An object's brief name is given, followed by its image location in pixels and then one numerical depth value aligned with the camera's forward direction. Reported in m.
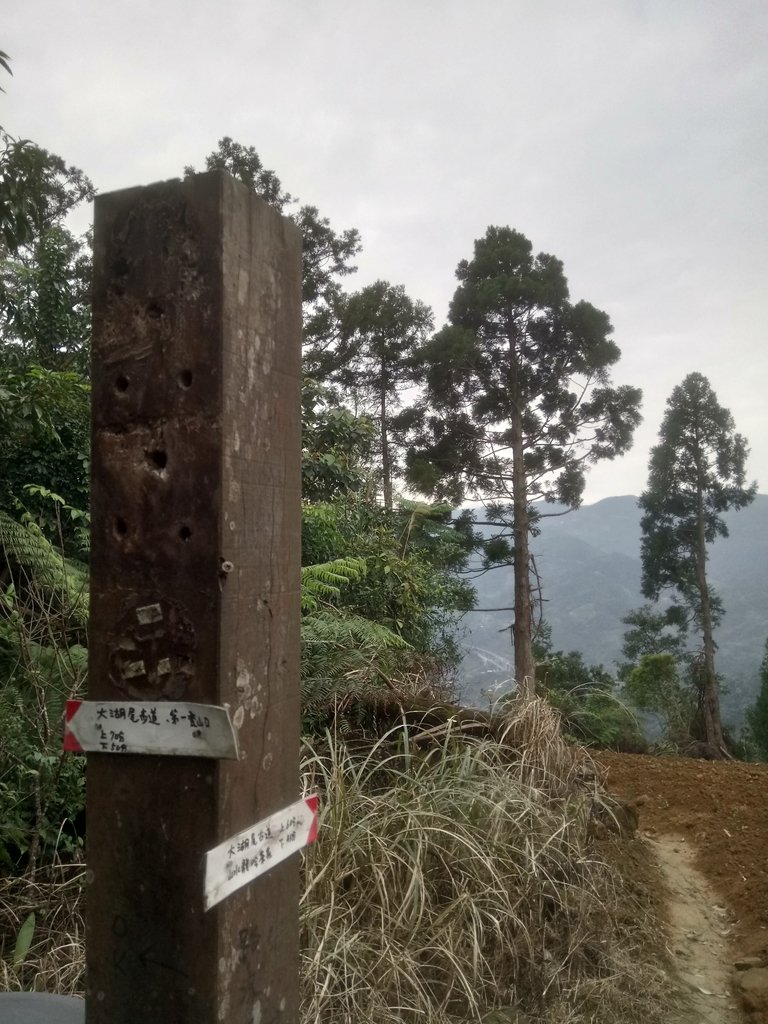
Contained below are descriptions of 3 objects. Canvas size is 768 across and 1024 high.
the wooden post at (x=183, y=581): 1.45
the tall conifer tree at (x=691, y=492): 20.69
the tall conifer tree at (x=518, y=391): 16.11
